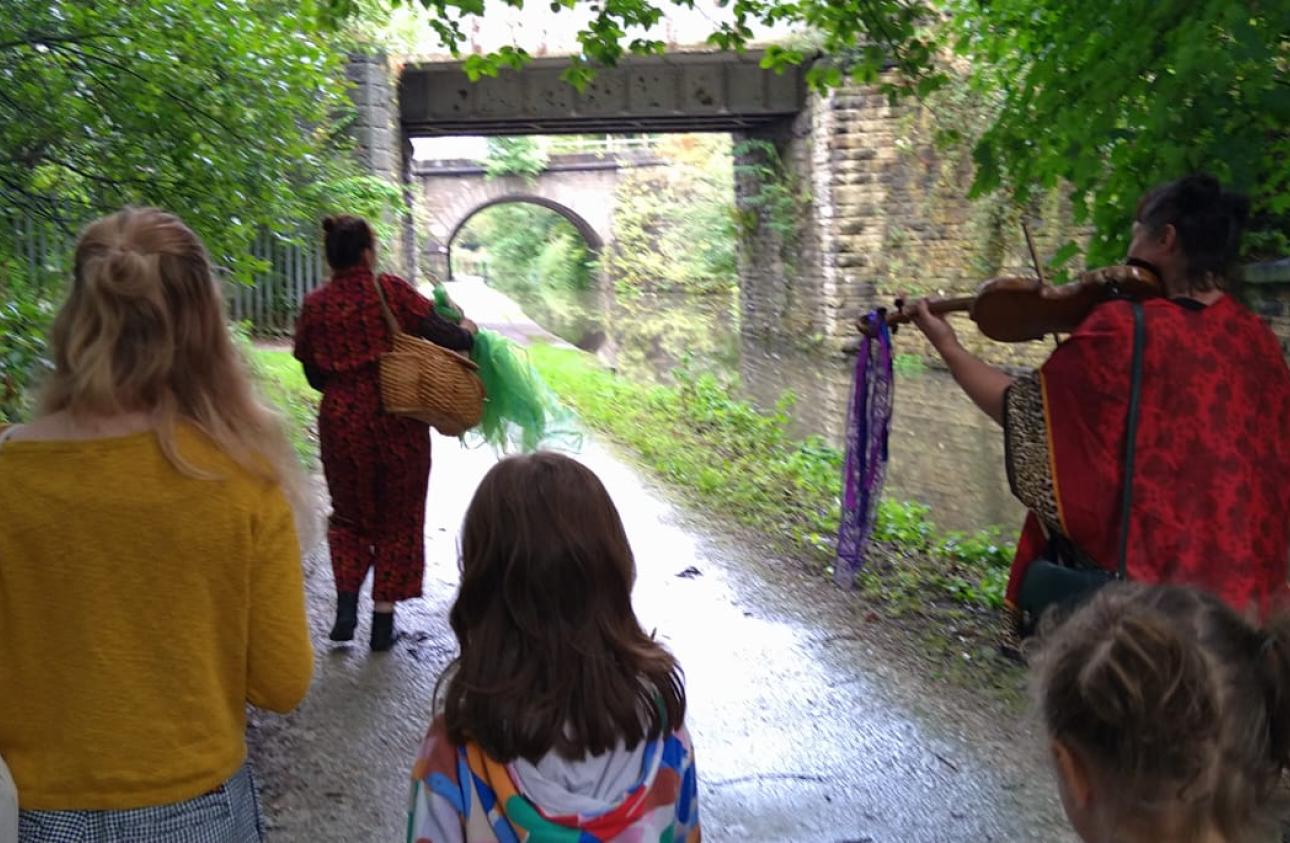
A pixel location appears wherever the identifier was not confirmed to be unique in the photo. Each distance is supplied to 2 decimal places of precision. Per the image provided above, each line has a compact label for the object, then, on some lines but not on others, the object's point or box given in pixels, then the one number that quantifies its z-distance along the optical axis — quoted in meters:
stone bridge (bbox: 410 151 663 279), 36.22
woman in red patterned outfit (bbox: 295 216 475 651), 4.92
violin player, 2.91
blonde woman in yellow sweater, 1.89
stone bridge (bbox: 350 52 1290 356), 18.19
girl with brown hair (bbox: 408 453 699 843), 1.98
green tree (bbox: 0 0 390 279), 5.13
